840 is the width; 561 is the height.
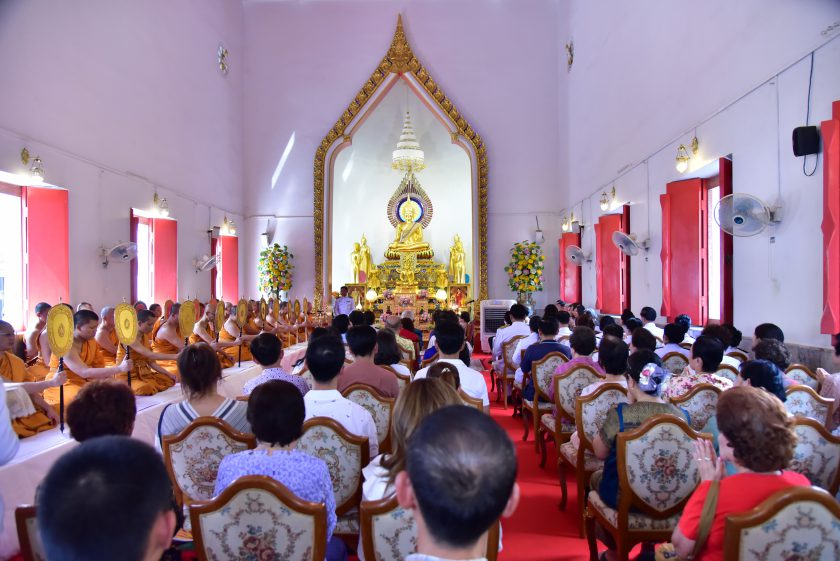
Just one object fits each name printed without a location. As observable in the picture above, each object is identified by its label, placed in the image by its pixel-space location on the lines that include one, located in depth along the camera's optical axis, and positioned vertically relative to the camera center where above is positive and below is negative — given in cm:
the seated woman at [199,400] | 287 -54
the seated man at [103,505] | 112 -40
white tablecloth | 319 -107
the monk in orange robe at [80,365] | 498 -63
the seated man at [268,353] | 376 -41
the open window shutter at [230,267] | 1302 +40
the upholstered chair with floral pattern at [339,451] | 267 -72
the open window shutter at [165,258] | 995 +46
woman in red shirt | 180 -53
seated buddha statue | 1465 +100
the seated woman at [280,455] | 207 -58
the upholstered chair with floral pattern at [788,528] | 166 -67
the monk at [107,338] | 577 -48
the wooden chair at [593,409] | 335 -69
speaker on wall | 445 +100
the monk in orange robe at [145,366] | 580 -78
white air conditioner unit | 1141 -59
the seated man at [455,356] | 388 -49
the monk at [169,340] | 666 -58
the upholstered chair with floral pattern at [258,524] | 186 -73
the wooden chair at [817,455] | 248 -71
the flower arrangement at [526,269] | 1275 +28
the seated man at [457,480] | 117 -37
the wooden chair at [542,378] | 493 -77
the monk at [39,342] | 564 -53
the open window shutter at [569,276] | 1218 +13
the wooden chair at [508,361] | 682 -86
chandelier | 1397 +294
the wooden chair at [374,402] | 346 -66
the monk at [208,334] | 699 -57
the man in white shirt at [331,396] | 297 -54
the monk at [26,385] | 418 -67
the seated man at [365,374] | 389 -56
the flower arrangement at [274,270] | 1313 +32
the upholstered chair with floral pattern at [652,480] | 259 -85
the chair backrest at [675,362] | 457 -59
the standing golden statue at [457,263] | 1439 +47
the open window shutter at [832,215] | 403 +43
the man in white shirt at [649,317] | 665 -38
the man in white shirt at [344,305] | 1195 -40
